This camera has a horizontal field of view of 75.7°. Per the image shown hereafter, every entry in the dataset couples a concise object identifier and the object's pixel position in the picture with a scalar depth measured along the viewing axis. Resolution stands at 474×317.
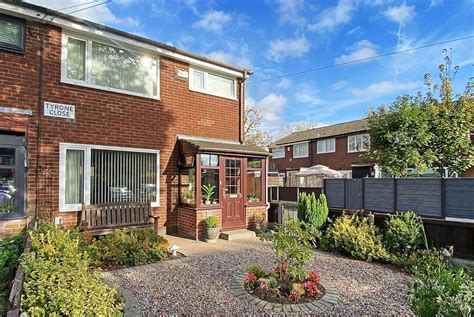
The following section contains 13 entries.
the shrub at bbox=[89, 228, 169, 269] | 6.55
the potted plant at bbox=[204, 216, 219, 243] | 9.12
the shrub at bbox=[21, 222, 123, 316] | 2.96
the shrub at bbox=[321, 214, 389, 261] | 6.94
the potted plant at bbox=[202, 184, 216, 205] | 9.69
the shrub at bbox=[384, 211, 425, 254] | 6.76
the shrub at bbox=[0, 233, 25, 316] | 4.66
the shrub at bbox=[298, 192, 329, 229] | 8.67
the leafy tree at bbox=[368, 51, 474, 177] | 13.36
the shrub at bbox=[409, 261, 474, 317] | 2.40
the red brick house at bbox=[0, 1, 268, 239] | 7.34
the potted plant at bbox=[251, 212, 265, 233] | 10.38
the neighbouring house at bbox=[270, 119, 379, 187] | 25.73
